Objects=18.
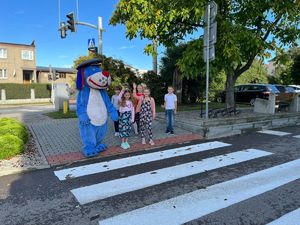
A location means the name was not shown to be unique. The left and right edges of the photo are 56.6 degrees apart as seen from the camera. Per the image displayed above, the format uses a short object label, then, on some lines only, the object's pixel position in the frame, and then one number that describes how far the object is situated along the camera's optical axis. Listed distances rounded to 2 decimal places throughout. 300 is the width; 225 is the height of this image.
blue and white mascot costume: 6.18
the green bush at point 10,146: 6.20
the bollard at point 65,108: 14.47
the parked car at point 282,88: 17.57
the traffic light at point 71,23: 15.84
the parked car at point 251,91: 17.73
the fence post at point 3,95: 31.16
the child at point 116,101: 8.50
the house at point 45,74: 46.72
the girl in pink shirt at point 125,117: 6.99
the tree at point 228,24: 9.20
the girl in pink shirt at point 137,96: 8.35
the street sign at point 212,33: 8.52
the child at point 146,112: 7.38
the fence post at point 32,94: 33.41
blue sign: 14.34
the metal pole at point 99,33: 16.22
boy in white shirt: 8.55
